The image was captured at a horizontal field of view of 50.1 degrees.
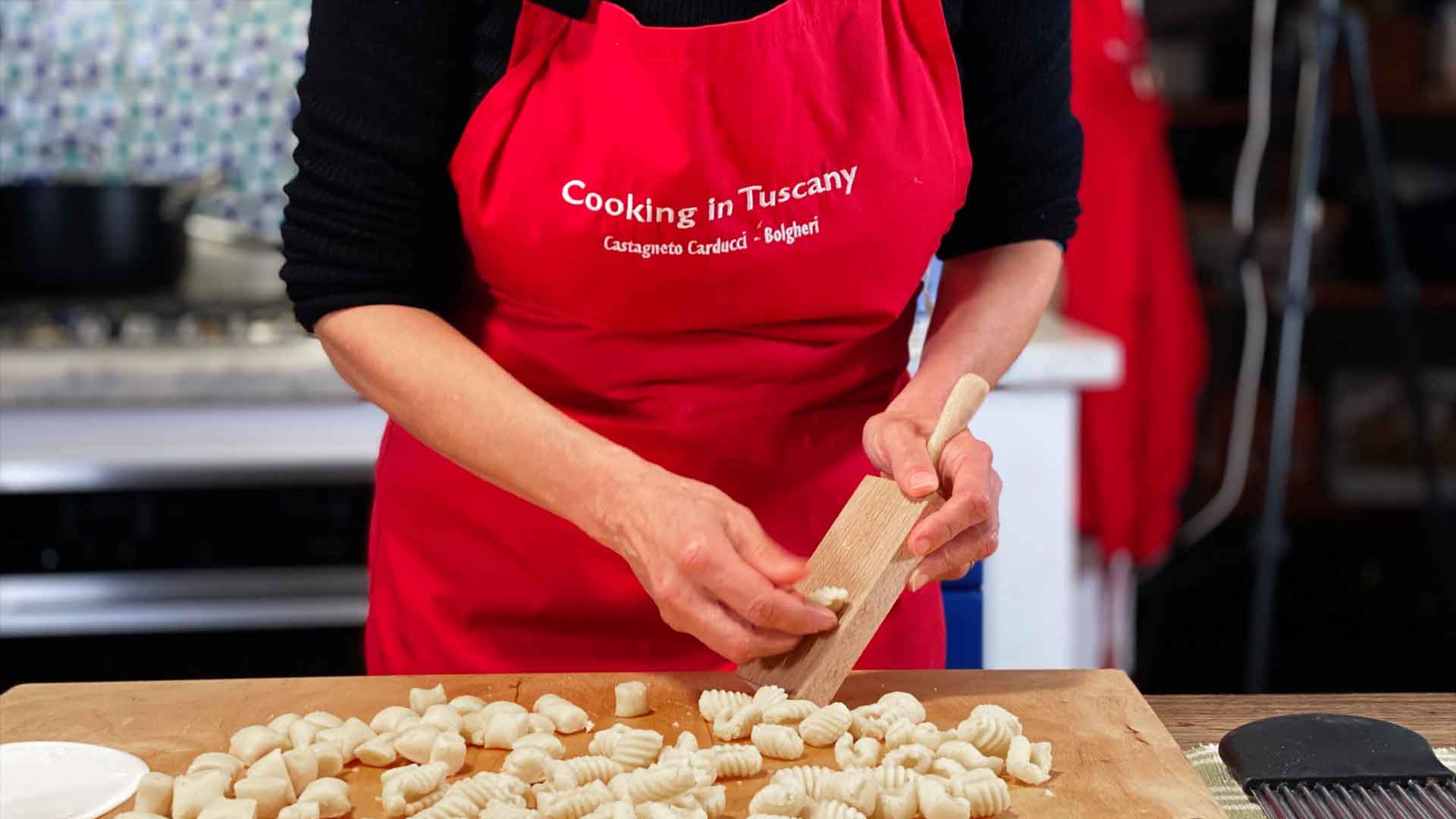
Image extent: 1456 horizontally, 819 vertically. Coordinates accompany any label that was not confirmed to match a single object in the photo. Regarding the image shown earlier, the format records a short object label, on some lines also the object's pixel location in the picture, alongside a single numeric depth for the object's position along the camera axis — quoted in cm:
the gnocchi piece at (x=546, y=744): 91
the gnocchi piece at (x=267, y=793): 84
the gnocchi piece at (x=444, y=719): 93
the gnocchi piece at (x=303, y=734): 92
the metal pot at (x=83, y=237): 195
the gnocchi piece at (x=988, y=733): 92
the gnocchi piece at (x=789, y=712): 94
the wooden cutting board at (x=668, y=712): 89
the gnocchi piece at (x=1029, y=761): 89
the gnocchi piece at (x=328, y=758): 89
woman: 101
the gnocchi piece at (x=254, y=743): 91
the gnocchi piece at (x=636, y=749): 89
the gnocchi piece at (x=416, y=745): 90
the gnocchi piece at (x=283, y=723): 94
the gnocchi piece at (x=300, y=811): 82
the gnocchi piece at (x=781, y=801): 83
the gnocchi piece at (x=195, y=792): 84
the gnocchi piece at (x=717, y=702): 96
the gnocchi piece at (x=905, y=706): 96
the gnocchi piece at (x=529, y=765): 88
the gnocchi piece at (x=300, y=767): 87
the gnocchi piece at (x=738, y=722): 94
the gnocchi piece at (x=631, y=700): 98
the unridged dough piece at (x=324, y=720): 94
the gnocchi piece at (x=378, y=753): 90
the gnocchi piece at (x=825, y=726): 93
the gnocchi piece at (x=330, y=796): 85
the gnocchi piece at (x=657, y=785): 84
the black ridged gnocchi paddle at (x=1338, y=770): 83
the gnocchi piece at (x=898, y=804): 83
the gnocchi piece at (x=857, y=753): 90
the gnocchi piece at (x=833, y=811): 82
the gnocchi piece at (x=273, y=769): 86
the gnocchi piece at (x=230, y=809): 82
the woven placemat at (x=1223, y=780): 86
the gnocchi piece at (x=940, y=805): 82
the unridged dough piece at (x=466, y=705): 96
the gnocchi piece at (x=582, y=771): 87
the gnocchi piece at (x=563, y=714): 95
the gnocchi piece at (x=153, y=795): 85
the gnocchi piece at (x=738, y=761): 89
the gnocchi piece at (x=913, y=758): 89
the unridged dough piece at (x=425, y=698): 98
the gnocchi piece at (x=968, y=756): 89
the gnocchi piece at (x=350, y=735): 91
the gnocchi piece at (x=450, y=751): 89
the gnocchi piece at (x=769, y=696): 96
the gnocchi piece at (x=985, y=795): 84
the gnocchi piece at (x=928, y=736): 92
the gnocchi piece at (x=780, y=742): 92
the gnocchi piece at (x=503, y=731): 93
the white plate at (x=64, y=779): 86
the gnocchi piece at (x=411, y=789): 85
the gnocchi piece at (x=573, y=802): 83
